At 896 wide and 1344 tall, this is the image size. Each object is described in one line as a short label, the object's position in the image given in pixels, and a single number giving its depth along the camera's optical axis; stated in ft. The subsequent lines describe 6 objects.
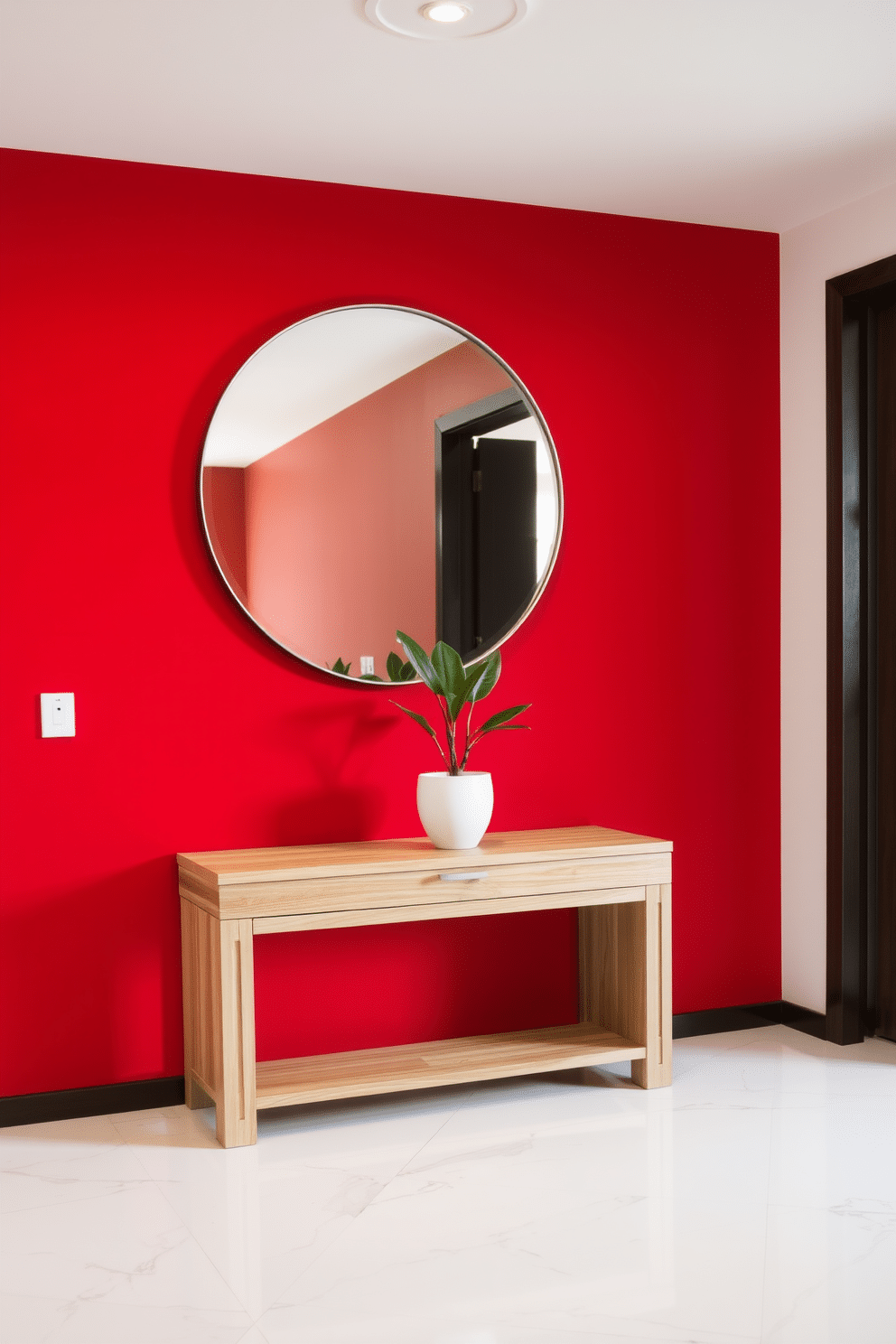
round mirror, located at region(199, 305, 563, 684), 10.43
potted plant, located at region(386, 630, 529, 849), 10.11
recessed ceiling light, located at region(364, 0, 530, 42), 7.79
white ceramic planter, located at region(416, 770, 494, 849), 10.10
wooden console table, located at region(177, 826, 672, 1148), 9.17
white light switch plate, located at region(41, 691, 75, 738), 9.86
